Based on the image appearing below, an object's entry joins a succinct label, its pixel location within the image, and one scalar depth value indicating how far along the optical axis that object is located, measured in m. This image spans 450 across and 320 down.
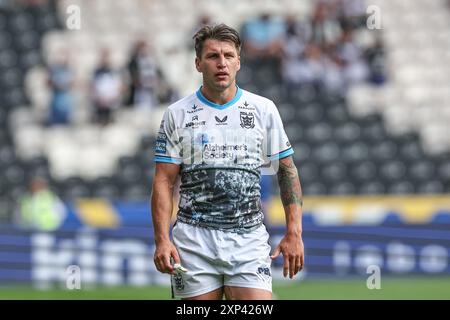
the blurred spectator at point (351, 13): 21.34
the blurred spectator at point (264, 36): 21.08
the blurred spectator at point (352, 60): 21.11
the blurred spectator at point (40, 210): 17.08
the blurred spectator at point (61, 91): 20.38
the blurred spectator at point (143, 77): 20.03
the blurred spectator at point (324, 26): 21.19
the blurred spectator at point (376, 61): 21.17
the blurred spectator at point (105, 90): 20.41
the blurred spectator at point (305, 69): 21.05
